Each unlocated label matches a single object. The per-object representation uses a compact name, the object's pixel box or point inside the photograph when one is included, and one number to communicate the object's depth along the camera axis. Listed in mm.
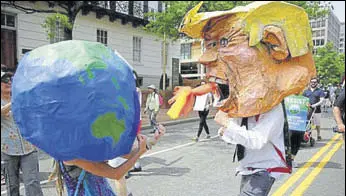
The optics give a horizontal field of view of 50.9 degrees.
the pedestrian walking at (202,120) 10162
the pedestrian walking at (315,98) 9461
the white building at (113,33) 15047
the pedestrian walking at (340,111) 4570
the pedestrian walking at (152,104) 10789
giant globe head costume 1884
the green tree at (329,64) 37938
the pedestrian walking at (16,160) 3955
